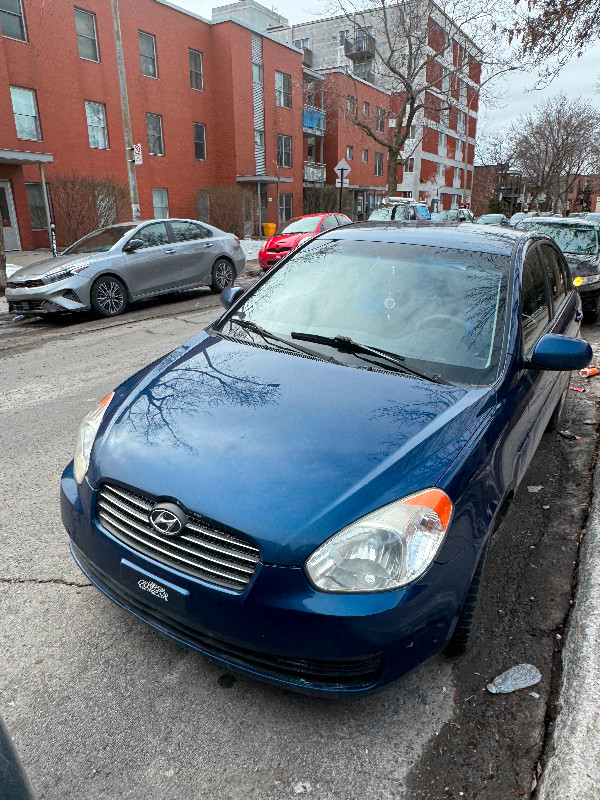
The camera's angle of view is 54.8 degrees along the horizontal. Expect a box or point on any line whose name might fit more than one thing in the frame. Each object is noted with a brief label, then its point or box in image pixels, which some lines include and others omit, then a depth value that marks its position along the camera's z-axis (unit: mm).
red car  14875
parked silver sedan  9180
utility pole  15327
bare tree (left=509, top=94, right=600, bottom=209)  44688
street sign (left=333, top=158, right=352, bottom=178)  20953
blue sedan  1878
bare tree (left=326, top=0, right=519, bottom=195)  24875
